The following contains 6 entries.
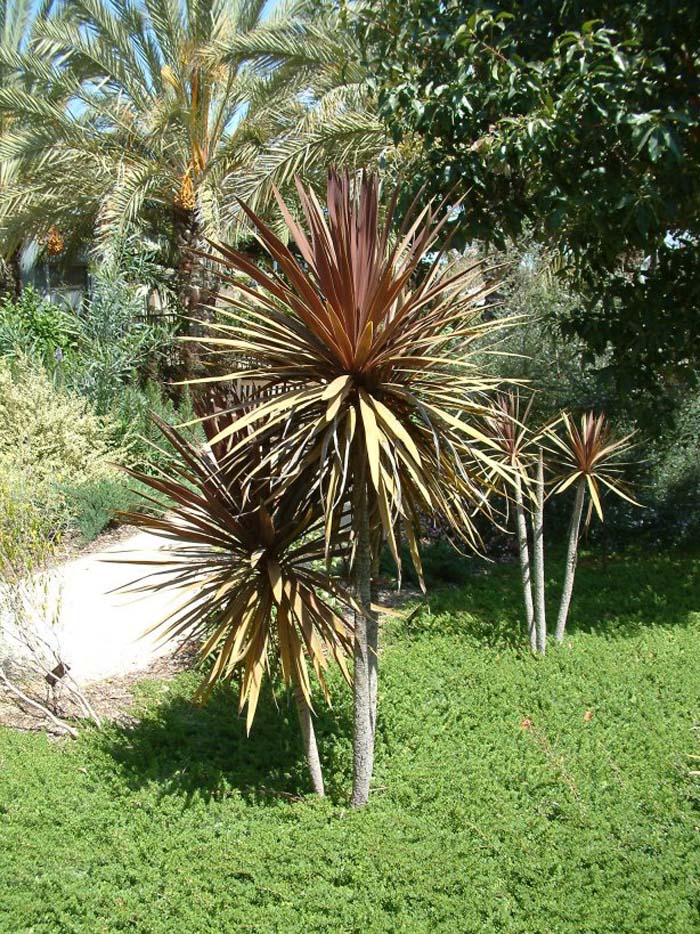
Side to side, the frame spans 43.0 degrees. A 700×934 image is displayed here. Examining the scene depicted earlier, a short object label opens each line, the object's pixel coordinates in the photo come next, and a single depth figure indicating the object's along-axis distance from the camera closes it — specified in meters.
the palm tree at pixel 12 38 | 13.70
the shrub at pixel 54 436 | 9.87
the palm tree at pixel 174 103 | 11.28
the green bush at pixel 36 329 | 12.24
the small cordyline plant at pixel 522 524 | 5.83
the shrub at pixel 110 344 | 11.76
